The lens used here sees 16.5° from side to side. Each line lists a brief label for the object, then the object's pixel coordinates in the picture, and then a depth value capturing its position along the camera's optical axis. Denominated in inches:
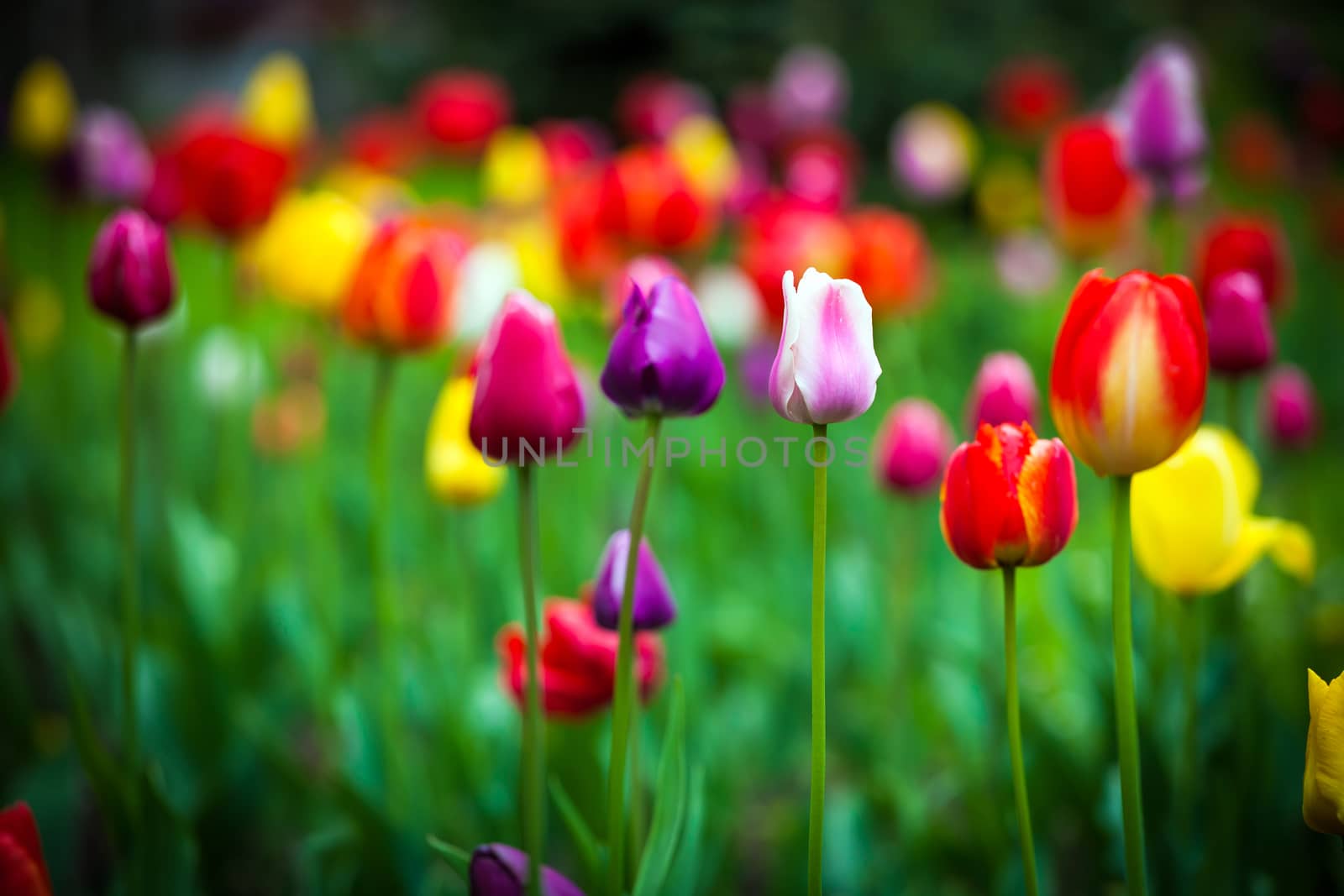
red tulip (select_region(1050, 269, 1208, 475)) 65.8
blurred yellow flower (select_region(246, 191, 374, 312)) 103.1
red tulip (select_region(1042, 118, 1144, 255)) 117.1
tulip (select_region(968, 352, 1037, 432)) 70.3
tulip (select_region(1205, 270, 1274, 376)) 73.5
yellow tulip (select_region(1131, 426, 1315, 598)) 70.8
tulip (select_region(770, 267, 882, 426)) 66.2
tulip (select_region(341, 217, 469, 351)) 77.2
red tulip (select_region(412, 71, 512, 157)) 183.8
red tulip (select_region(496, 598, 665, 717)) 72.0
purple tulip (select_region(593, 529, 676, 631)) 69.6
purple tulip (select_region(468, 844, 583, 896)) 66.7
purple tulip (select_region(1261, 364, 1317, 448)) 92.0
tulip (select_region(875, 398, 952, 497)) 82.9
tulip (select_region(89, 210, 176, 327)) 72.8
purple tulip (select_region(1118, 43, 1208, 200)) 80.2
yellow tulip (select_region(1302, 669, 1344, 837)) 65.6
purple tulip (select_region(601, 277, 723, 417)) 66.5
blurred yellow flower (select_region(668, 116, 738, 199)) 133.6
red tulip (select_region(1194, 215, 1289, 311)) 79.8
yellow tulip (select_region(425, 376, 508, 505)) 78.8
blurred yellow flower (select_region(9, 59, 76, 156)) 139.7
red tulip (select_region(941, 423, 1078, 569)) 66.5
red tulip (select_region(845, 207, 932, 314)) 116.4
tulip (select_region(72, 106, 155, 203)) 129.0
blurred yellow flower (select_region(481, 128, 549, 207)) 168.8
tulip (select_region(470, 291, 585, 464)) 67.0
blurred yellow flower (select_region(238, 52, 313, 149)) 134.5
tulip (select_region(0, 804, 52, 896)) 65.8
